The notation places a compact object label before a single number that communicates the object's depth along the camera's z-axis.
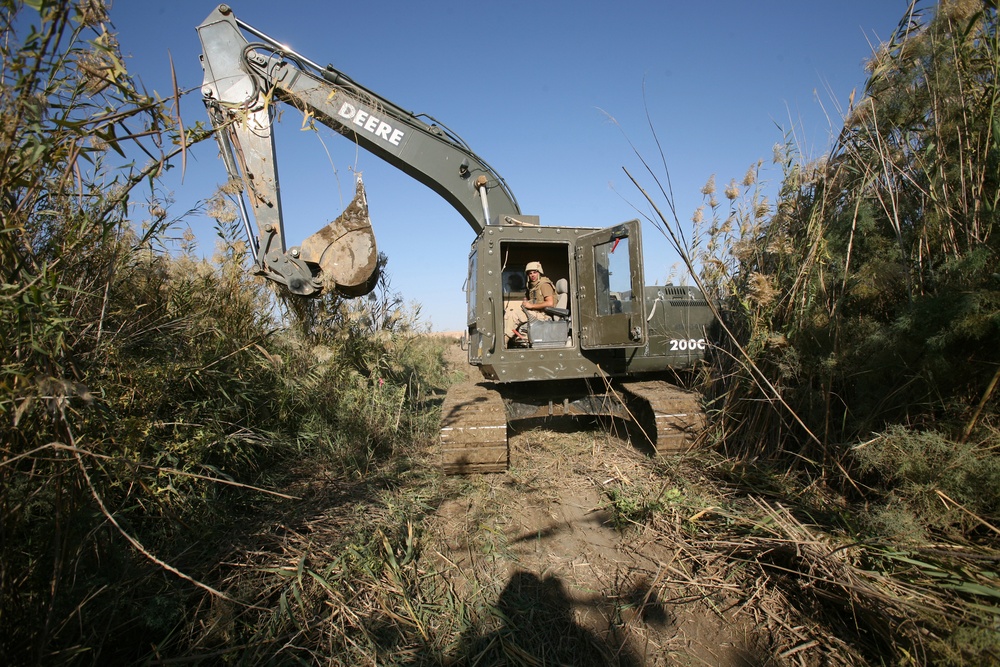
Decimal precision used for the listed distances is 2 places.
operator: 5.30
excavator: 4.10
